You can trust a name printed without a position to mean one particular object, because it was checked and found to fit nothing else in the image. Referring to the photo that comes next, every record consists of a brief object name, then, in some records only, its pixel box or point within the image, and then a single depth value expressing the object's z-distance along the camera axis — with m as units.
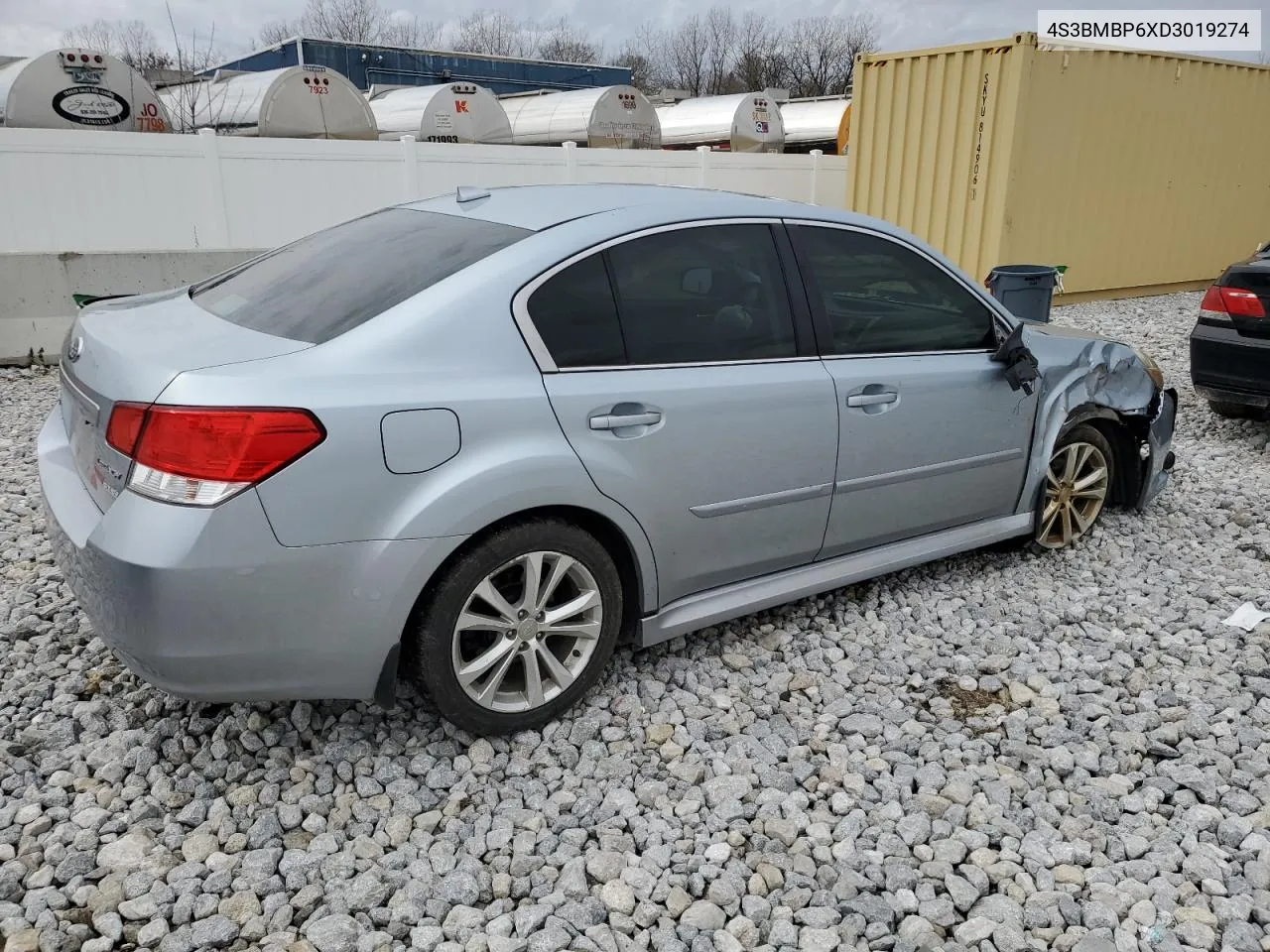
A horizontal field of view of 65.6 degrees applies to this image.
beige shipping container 10.51
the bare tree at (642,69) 56.75
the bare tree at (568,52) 57.94
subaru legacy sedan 2.42
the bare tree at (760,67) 58.31
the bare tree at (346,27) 45.56
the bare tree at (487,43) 56.09
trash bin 8.04
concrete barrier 7.50
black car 5.77
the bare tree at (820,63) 58.06
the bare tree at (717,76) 60.19
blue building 25.22
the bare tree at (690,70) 61.12
